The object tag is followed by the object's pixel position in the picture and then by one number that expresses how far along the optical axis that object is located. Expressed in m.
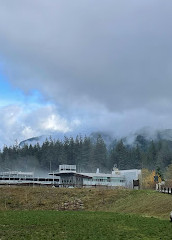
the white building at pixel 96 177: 143.25
